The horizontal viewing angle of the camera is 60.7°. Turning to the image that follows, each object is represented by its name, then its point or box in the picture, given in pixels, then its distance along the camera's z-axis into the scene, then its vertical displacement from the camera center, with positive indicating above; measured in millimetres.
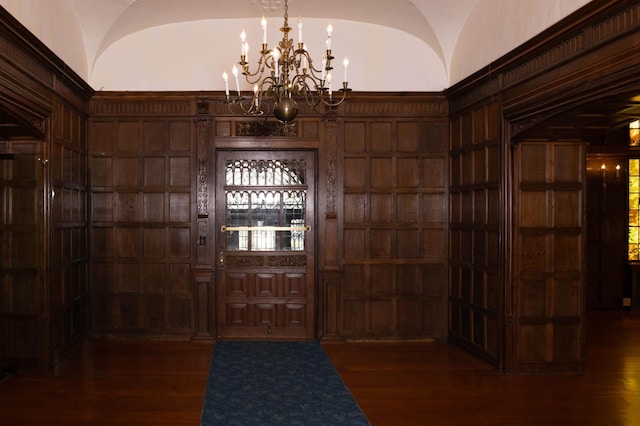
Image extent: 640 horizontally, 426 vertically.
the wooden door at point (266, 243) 6676 -312
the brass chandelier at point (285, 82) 3791 +1010
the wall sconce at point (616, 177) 9148 +655
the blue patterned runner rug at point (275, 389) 4094 -1490
